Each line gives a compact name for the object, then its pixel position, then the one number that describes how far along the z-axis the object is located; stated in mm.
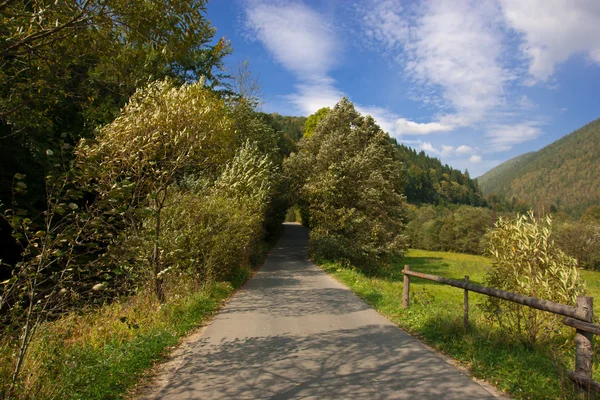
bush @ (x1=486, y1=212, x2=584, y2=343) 5543
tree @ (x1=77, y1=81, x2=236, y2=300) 7547
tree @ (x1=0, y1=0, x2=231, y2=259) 4062
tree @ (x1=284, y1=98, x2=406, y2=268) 20703
